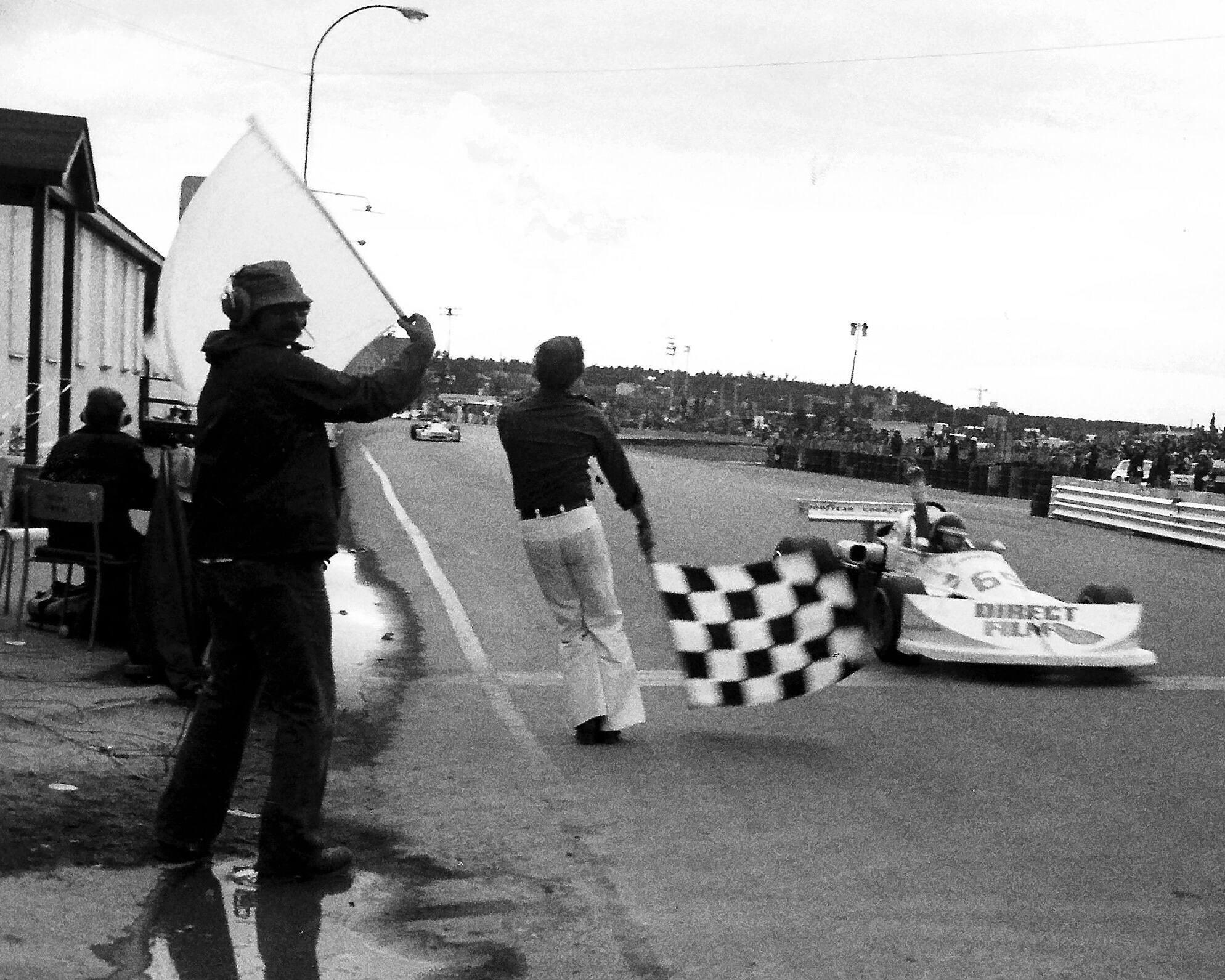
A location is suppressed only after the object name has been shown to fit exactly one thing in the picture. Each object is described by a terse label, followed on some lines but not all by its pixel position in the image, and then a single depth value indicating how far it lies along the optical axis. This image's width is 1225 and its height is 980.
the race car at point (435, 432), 61.81
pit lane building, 14.74
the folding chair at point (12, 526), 9.11
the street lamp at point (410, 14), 32.31
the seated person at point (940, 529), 10.24
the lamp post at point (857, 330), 82.06
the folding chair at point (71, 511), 8.35
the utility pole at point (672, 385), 176.15
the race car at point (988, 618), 9.09
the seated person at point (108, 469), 8.67
